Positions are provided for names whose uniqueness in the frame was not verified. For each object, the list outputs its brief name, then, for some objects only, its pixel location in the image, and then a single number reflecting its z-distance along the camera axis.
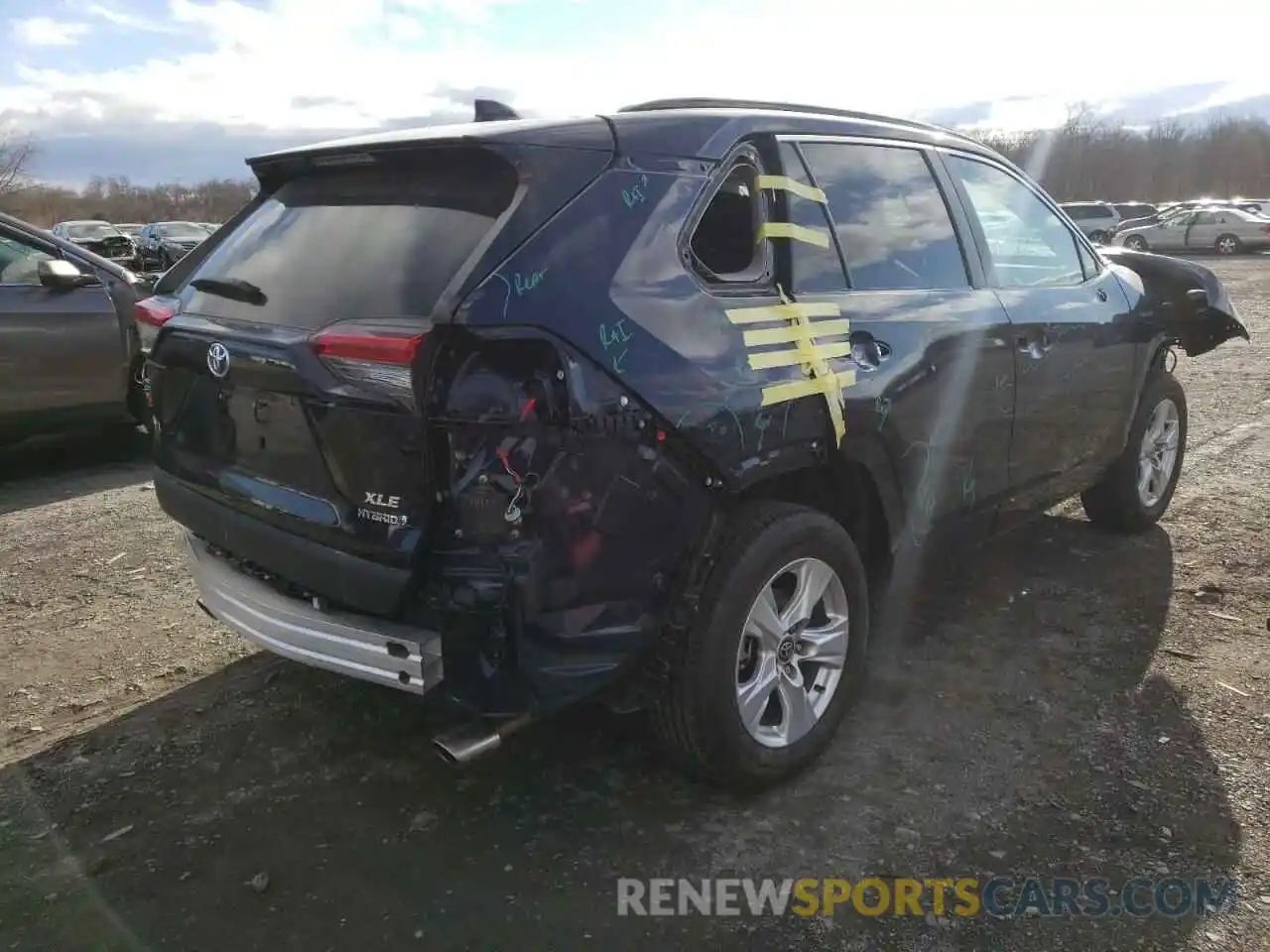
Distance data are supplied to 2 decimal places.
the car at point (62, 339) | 6.13
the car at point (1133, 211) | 36.69
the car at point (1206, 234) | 29.50
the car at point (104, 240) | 25.27
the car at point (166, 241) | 26.64
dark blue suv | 2.29
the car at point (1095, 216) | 35.03
